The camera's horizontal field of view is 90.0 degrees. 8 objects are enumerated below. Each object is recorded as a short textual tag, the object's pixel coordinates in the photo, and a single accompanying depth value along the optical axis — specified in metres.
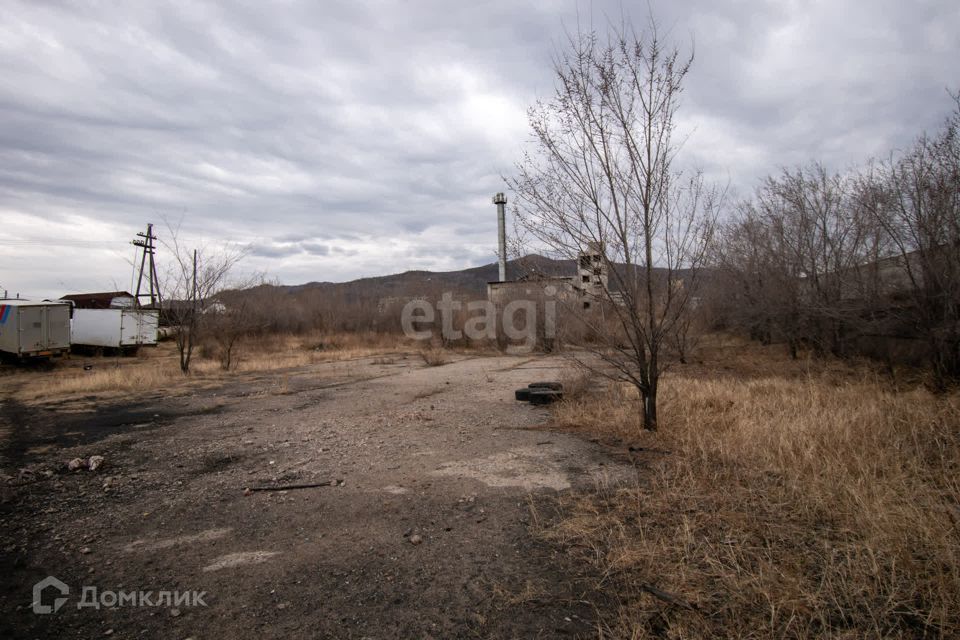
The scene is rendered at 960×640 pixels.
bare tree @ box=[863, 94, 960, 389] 8.00
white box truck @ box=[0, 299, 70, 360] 16.95
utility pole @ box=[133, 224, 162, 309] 29.33
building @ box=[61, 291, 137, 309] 25.53
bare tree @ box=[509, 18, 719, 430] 5.61
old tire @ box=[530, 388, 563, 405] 8.34
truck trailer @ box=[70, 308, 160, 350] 21.39
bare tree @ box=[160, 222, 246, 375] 13.73
